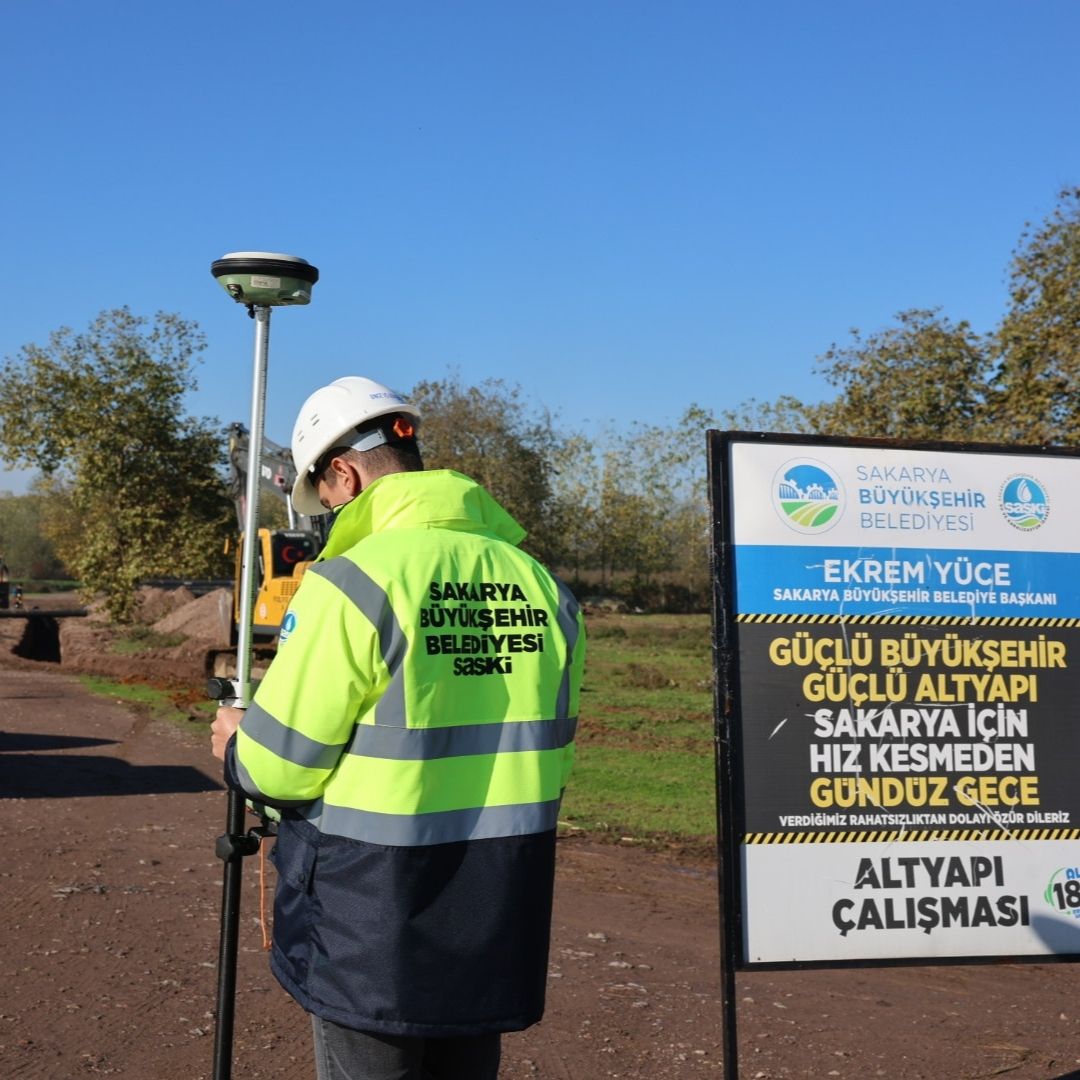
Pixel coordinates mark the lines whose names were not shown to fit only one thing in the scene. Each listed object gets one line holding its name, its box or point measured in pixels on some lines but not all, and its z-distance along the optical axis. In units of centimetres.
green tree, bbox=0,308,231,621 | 2869
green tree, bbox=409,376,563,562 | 4853
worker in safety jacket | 258
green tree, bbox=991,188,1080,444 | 1567
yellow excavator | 1753
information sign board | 400
